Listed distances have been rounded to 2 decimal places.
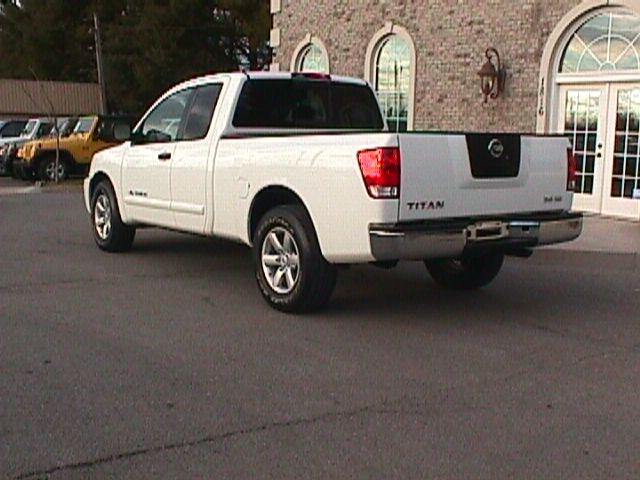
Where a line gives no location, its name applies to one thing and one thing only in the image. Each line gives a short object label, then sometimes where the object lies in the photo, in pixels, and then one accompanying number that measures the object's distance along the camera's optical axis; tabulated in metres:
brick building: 11.69
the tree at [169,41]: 30.58
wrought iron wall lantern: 12.95
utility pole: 29.95
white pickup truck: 5.29
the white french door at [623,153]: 11.53
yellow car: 20.00
